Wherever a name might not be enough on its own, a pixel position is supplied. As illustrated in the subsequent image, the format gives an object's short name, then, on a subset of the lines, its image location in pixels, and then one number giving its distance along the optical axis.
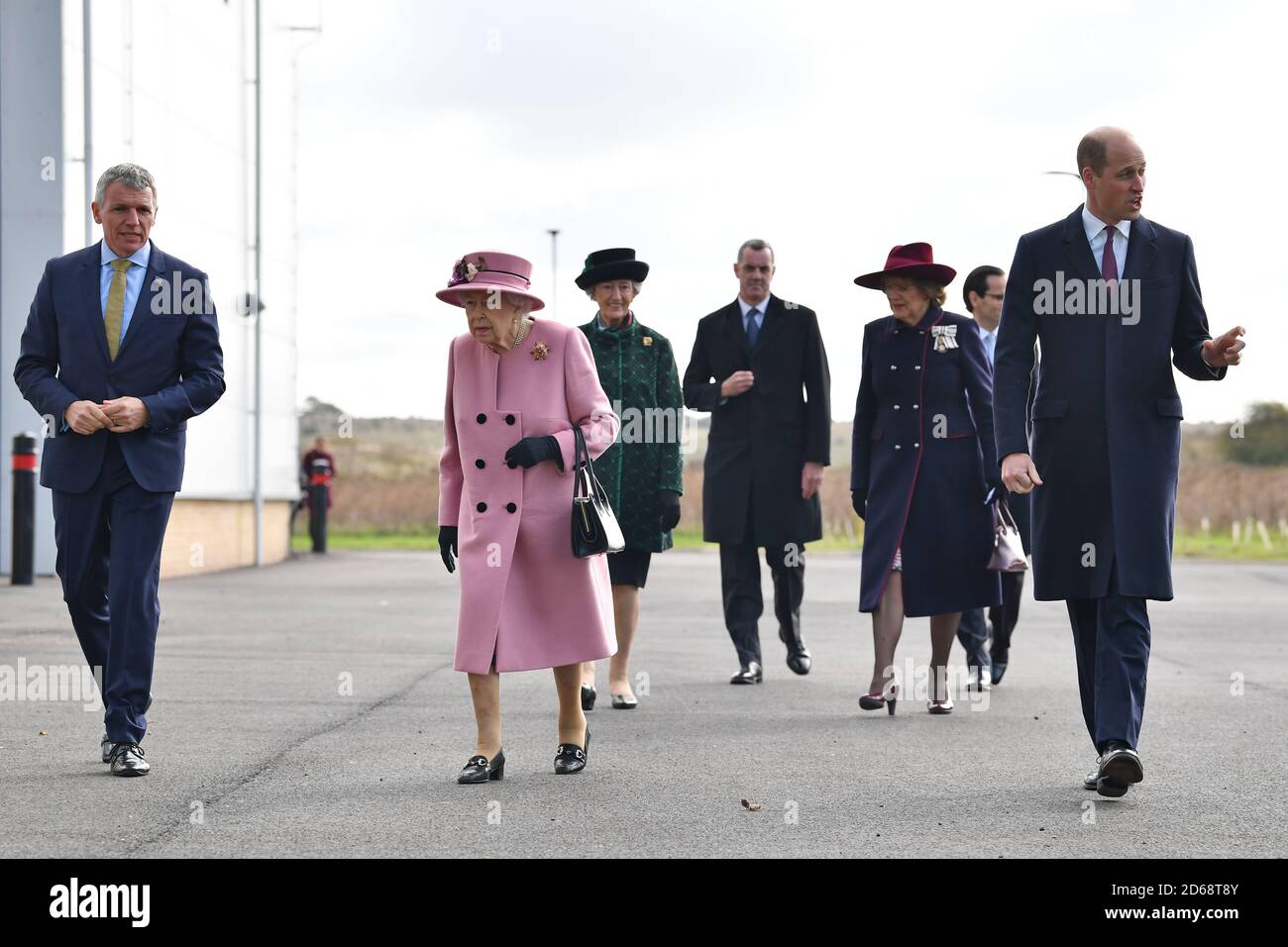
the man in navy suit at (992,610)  10.20
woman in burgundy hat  8.86
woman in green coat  9.27
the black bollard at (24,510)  17.52
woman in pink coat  6.70
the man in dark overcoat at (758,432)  10.44
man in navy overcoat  6.32
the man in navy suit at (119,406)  6.70
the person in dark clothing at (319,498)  30.73
